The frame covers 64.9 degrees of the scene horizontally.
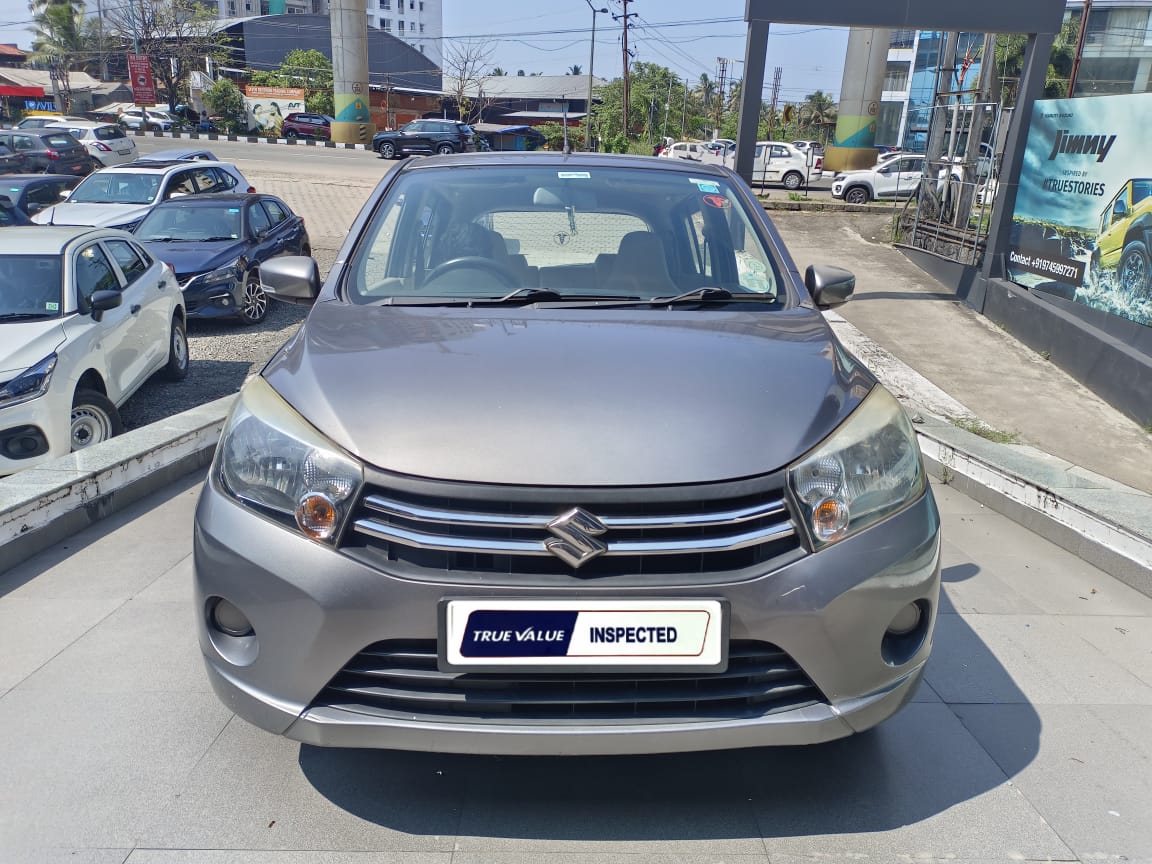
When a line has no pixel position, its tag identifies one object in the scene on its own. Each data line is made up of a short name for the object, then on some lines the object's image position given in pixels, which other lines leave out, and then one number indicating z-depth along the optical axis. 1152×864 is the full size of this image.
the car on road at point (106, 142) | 25.08
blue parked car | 10.09
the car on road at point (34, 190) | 14.85
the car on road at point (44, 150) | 21.52
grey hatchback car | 1.98
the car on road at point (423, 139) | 36.81
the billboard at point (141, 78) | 45.78
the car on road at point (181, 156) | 15.19
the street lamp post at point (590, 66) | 42.79
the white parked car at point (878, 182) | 25.34
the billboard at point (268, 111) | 53.50
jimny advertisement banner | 8.11
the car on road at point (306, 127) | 48.53
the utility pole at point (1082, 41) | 33.25
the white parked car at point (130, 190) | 12.41
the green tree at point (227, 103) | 53.94
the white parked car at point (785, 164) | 31.20
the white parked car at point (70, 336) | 5.30
